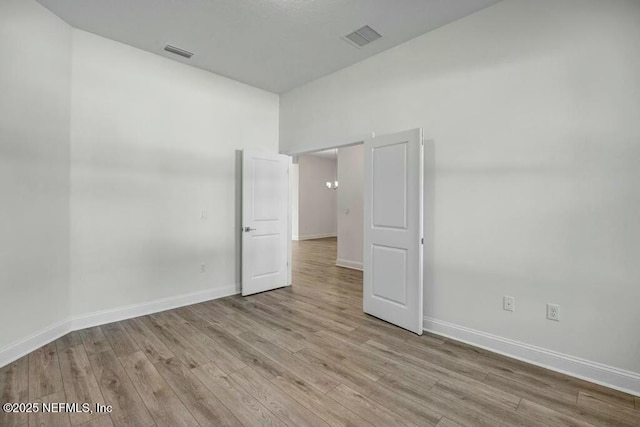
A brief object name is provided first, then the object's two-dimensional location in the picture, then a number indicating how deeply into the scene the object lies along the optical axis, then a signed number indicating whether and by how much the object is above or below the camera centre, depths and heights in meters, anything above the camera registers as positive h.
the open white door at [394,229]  3.00 -0.17
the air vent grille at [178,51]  3.40 +1.92
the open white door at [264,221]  4.22 -0.13
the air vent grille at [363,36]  3.04 +1.90
